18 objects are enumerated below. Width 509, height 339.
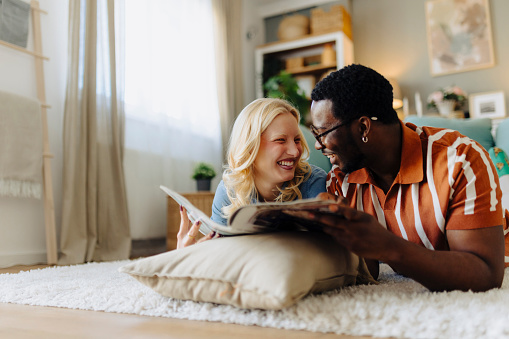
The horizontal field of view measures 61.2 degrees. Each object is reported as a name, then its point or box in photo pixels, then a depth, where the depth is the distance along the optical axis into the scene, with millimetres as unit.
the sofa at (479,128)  2443
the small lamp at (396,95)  3977
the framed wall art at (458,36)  3918
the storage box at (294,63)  4417
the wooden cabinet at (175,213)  2840
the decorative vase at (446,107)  3793
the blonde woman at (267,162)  1336
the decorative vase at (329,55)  4188
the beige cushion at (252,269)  805
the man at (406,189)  861
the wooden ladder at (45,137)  2244
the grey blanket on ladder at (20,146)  2064
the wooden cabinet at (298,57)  4221
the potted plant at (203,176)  3039
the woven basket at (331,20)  4133
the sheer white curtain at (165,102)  2936
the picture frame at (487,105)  3768
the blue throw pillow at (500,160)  2133
